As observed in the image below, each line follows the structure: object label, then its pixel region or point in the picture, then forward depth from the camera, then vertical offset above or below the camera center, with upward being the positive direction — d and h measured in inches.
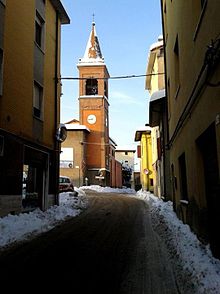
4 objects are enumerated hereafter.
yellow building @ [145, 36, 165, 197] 569.1 +167.7
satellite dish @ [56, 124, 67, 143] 476.6 +93.9
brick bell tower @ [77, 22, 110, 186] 1431.9 +410.1
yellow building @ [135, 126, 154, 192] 1011.2 +101.1
